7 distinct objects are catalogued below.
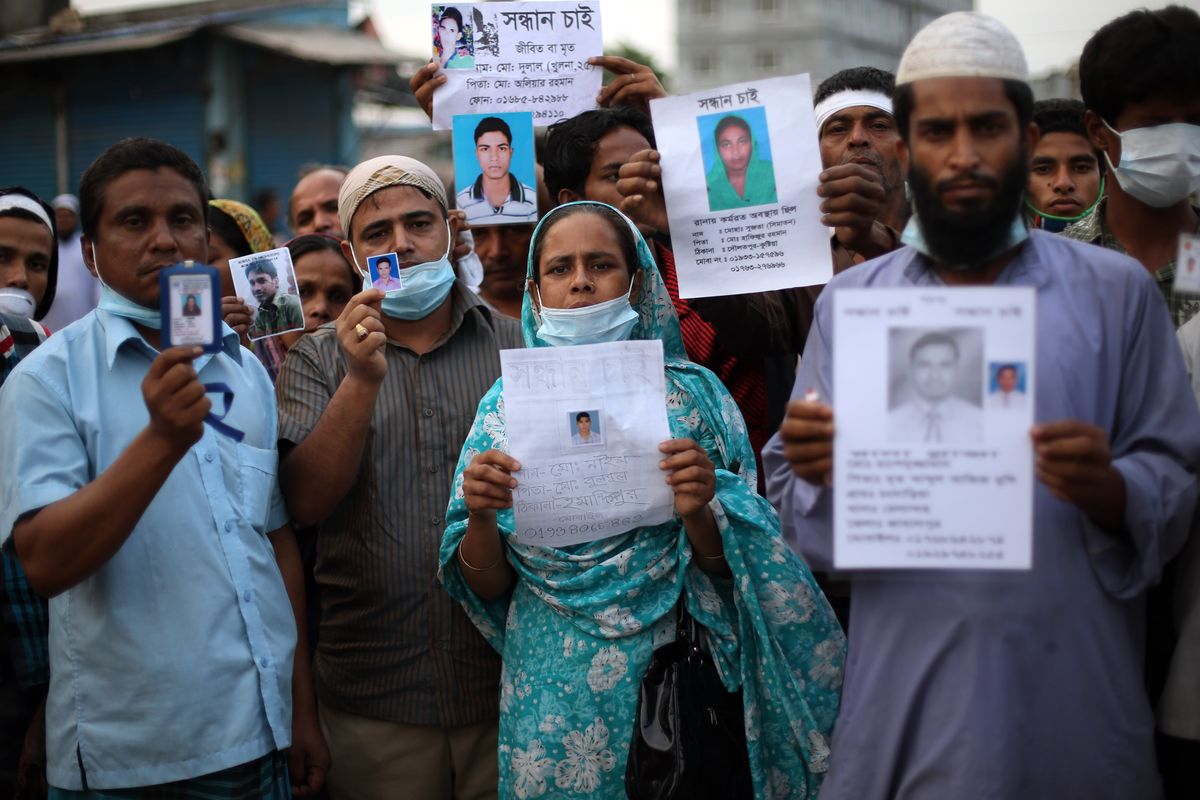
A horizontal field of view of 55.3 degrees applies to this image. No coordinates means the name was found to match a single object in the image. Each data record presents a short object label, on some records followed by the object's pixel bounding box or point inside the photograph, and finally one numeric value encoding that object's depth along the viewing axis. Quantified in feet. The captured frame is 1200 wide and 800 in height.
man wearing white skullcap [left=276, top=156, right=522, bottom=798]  12.27
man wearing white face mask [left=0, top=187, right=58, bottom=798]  11.32
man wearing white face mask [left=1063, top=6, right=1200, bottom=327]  9.96
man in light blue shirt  9.18
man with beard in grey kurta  7.93
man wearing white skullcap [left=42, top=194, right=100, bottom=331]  24.75
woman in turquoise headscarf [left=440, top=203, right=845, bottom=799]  10.53
